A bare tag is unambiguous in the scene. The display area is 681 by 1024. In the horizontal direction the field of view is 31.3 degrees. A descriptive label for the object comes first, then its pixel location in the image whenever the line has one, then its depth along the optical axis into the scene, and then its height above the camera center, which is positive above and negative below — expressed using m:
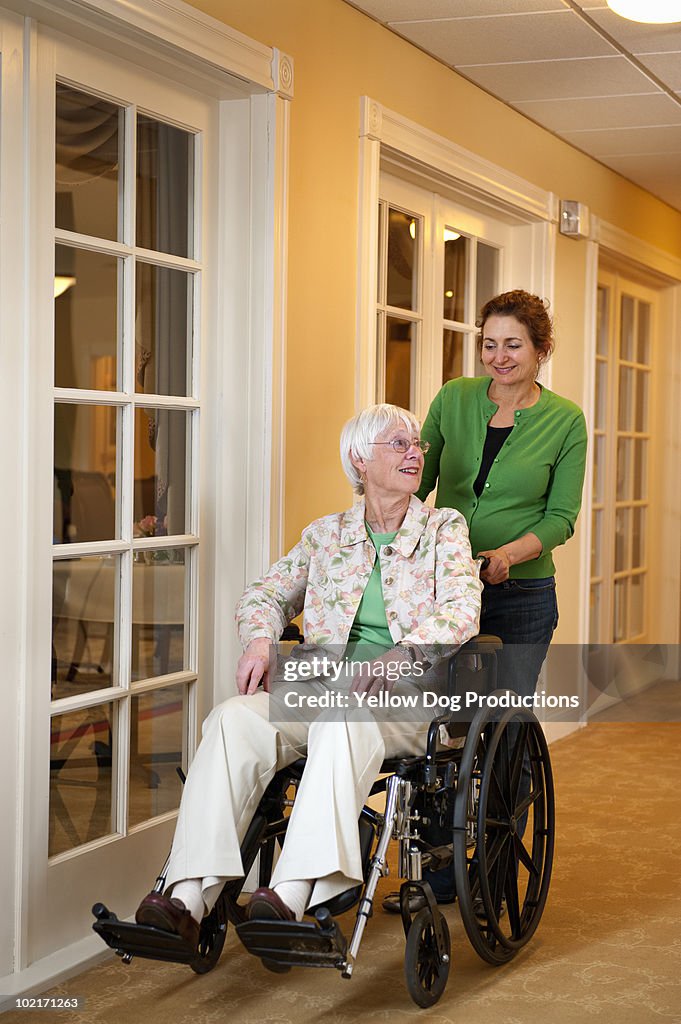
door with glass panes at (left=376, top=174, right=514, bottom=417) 3.95 +0.66
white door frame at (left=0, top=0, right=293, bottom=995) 2.48 +0.33
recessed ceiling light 3.26 +1.28
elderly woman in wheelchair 2.22 -0.57
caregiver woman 3.04 +0.03
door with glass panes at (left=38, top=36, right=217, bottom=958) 2.66 -0.08
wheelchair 2.16 -0.76
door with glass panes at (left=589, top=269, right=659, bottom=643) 5.83 +0.09
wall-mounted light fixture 4.91 +1.06
